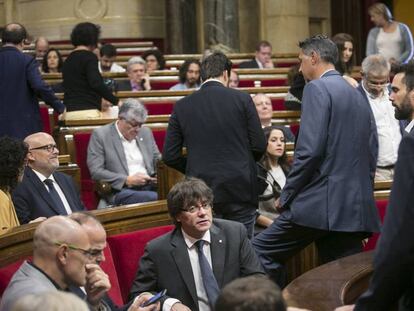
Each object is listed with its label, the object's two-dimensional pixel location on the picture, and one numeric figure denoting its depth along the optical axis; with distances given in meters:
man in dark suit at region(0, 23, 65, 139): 15.18
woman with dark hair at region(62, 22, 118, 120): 16.27
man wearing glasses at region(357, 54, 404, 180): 12.09
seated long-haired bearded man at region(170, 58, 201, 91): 19.02
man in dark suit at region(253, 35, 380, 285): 9.32
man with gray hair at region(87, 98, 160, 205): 13.53
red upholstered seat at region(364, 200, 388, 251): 10.52
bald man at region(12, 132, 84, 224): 10.24
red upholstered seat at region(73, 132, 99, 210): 14.39
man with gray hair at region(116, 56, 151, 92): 19.77
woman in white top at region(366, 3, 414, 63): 19.73
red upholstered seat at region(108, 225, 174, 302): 9.04
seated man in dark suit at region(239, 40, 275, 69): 24.02
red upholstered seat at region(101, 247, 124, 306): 8.66
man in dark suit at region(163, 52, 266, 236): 10.87
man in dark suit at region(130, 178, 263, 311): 8.52
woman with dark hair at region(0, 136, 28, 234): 9.40
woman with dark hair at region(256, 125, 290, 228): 12.06
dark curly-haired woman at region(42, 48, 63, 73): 22.72
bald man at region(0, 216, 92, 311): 6.35
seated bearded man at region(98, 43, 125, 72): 22.72
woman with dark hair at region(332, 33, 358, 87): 15.78
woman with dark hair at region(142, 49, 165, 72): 22.52
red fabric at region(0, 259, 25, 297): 7.38
